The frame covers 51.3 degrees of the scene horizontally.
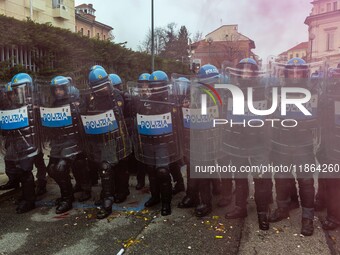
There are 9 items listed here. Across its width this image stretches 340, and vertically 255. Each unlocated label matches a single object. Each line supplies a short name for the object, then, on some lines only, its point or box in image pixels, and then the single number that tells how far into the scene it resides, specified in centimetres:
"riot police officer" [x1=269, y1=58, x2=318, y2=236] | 378
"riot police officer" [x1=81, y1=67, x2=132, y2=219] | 441
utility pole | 1450
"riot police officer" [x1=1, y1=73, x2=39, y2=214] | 452
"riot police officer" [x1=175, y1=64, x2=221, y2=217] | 424
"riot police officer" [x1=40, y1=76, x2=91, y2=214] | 455
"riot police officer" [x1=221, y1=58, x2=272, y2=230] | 399
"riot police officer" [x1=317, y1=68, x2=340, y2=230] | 374
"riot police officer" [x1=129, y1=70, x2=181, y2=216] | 433
